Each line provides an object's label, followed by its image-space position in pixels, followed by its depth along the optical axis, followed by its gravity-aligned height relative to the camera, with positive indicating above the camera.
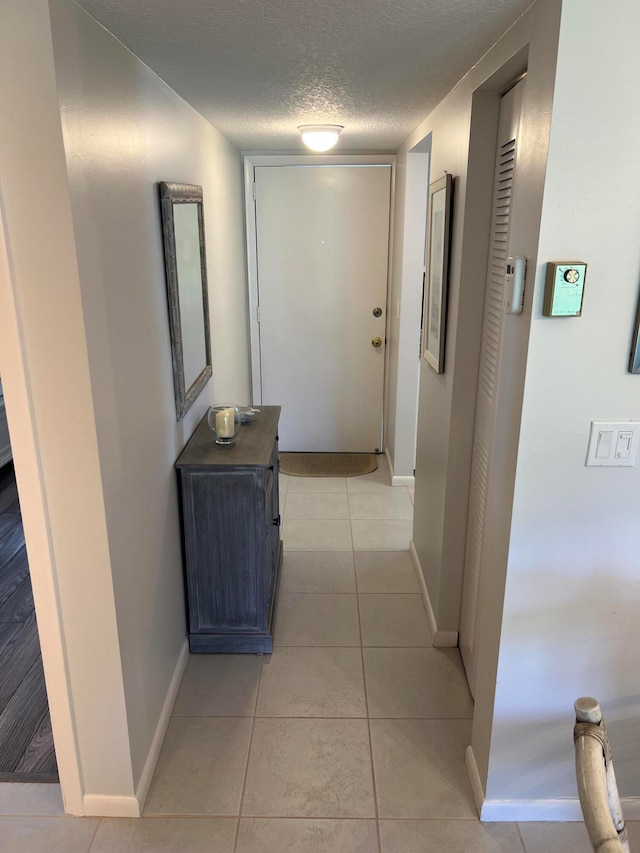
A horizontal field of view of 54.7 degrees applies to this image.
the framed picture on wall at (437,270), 2.29 -0.06
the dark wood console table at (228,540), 2.27 -1.05
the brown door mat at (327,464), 4.33 -1.46
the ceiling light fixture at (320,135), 2.90 +0.55
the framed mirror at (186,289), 2.11 -0.13
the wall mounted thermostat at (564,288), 1.35 -0.07
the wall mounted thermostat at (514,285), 1.43 -0.07
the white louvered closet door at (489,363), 1.85 -0.34
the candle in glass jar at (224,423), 2.43 -0.64
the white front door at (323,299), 4.13 -0.30
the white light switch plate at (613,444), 1.48 -0.44
